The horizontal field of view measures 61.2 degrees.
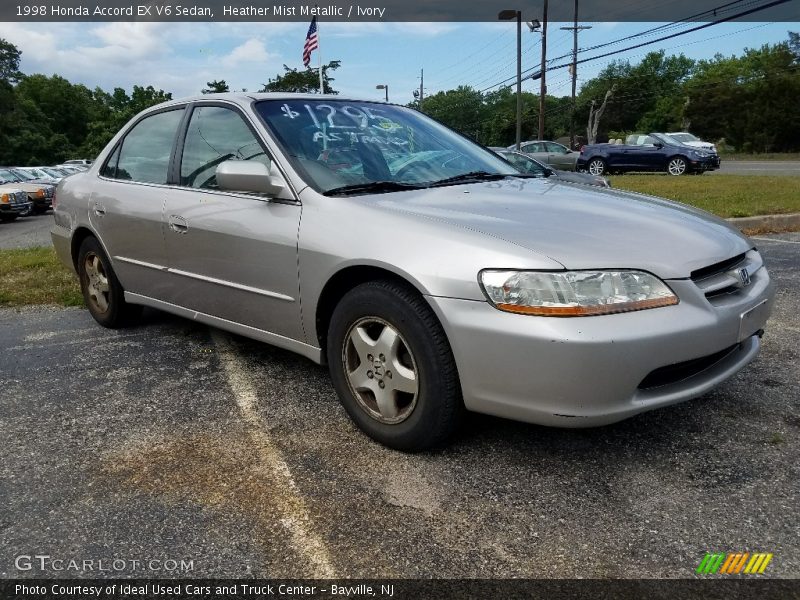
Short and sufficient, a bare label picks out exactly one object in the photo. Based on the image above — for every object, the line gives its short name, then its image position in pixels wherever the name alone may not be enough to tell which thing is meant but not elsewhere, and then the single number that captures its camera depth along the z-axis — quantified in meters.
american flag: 18.13
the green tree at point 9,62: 59.94
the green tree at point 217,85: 33.58
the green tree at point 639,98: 72.12
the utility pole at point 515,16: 29.03
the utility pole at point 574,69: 41.53
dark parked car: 21.31
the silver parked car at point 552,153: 22.24
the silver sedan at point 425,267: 2.26
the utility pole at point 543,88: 30.75
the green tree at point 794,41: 59.84
